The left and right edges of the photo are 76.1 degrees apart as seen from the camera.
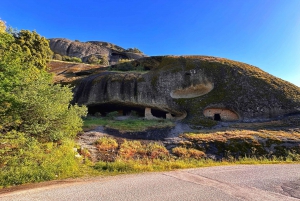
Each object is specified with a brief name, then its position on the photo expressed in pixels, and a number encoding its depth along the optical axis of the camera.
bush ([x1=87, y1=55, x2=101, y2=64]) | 51.63
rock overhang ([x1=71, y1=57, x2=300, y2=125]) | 20.59
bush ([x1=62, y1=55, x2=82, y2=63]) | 50.42
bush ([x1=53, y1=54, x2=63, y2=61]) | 53.69
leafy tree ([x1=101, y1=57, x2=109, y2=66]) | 52.58
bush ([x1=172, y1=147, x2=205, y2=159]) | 12.06
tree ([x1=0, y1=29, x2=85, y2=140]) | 7.85
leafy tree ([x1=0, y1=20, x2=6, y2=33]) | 12.42
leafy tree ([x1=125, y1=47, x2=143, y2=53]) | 75.39
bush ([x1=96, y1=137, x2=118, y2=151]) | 12.54
